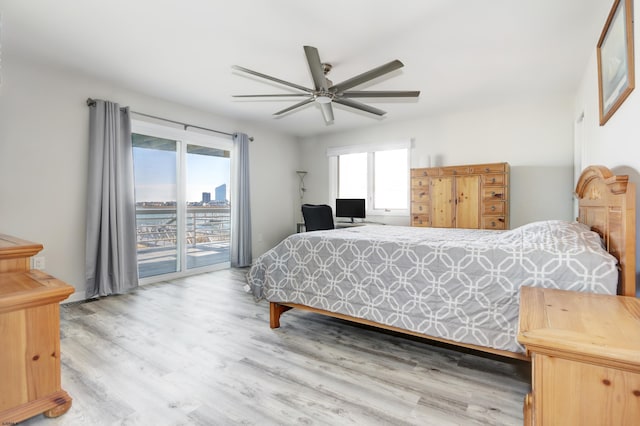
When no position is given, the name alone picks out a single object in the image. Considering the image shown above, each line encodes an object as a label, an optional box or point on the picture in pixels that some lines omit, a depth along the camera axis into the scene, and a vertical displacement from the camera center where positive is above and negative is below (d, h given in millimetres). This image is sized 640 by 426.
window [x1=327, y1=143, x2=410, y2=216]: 5152 +557
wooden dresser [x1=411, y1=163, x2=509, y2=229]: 3871 +133
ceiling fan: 2221 +967
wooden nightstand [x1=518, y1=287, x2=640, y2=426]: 818 -450
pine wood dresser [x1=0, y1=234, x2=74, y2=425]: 1357 -624
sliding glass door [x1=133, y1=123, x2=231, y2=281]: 4008 +121
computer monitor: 5273 -6
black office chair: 4578 -140
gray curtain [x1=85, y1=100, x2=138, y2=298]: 3365 +76
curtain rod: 3393 +1168
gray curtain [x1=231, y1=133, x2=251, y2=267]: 4922 +25
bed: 1518 -382
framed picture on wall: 1569 +846
